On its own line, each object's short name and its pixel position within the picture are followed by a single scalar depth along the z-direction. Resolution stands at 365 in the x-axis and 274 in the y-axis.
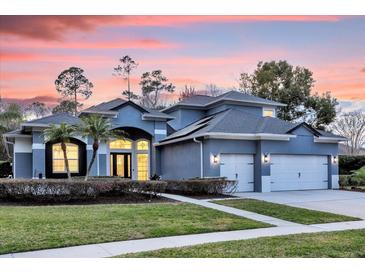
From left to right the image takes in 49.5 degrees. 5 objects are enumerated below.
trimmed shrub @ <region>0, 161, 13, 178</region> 27.30
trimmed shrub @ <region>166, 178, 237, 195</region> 16.25
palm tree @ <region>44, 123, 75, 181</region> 16.91
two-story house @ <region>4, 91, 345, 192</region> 19.08
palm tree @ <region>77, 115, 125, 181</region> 16.59
